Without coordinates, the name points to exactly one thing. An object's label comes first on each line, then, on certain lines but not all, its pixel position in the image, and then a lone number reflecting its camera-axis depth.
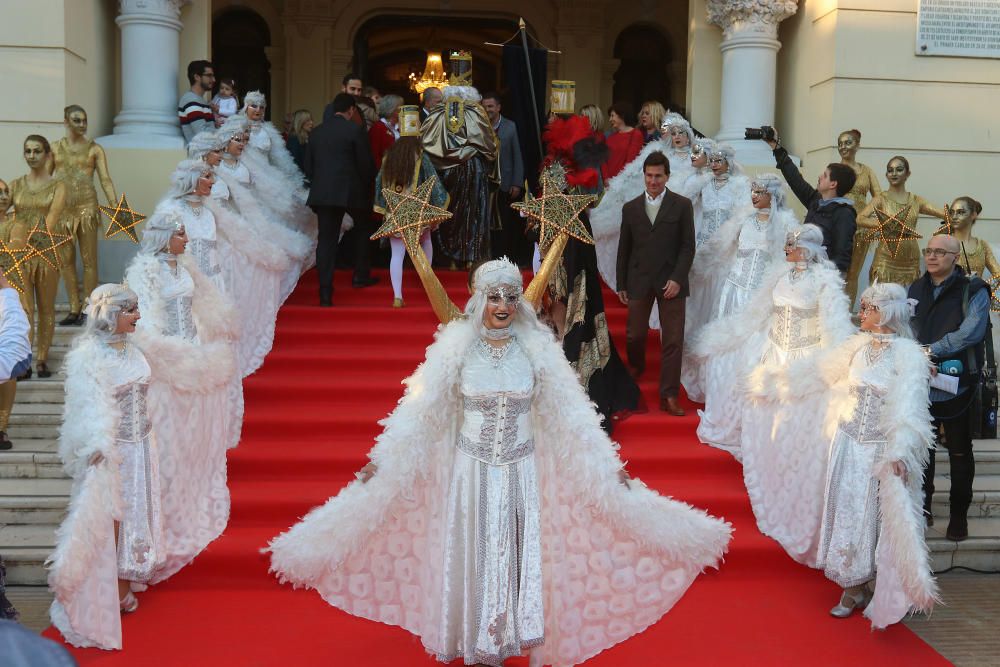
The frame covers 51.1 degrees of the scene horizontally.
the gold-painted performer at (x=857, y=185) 9.21
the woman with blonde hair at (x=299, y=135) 10.95
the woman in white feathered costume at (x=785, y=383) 6.28
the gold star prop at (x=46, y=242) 8.20
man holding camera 7.74
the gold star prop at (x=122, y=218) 8.28
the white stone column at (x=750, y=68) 11.08
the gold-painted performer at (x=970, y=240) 8.29
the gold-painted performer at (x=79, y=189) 8.77
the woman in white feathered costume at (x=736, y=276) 7.44
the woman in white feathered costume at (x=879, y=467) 5.37
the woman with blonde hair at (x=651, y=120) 10.43
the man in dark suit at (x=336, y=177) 9.38
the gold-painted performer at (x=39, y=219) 8.07
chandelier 15.09
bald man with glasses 6.35
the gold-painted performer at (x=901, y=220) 8.99
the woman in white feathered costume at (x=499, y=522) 4.69
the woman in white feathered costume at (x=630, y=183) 9.31
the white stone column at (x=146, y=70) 10.46
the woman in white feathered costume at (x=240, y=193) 8.36
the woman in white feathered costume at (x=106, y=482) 5.05
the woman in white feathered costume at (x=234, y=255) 7.62
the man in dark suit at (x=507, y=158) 10.00
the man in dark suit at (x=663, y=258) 8.00
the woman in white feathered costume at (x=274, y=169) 9.38
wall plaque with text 10.38
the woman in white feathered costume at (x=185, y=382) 6.01
